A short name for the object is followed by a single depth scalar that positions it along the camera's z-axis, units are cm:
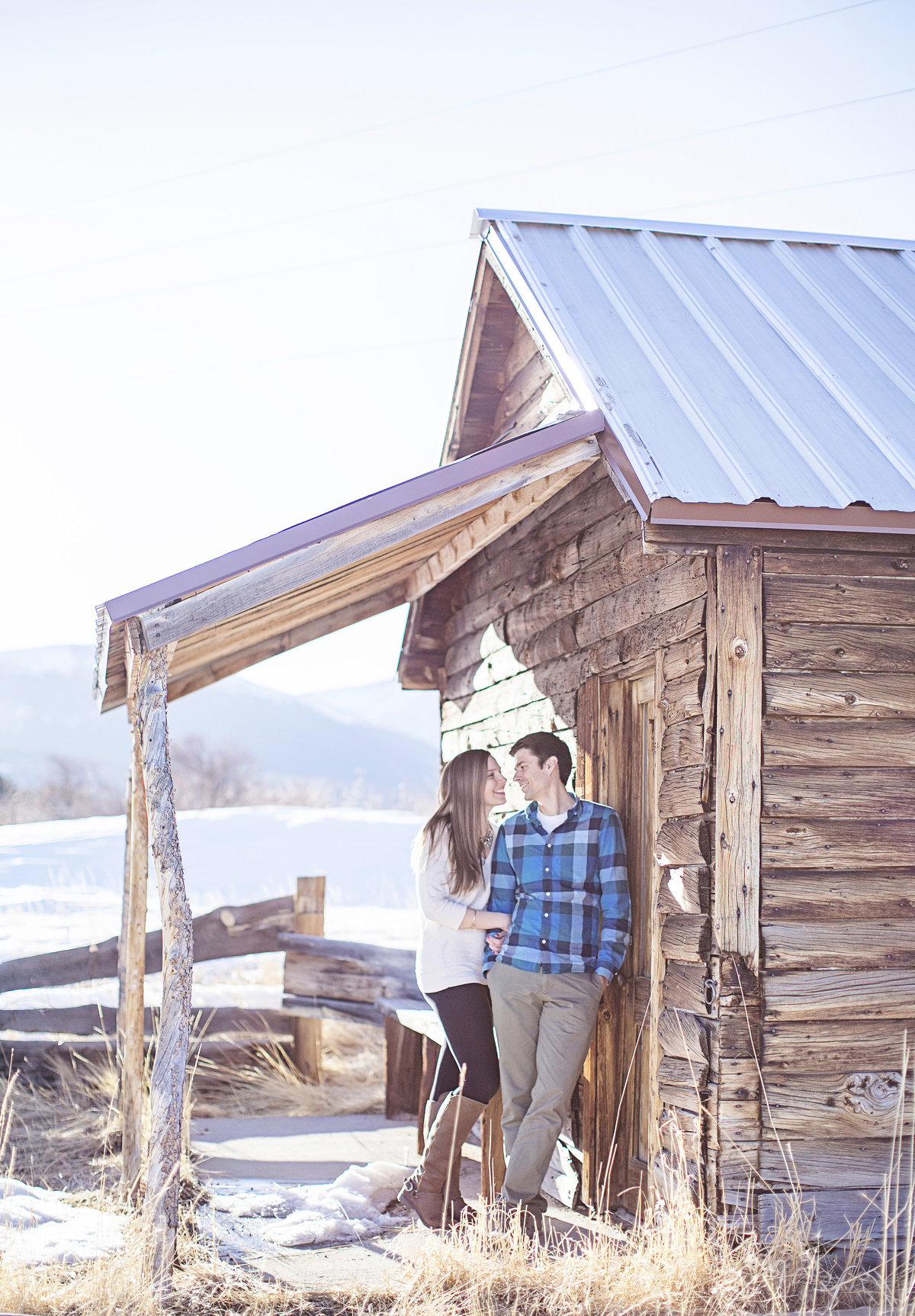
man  469
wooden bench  676
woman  489
